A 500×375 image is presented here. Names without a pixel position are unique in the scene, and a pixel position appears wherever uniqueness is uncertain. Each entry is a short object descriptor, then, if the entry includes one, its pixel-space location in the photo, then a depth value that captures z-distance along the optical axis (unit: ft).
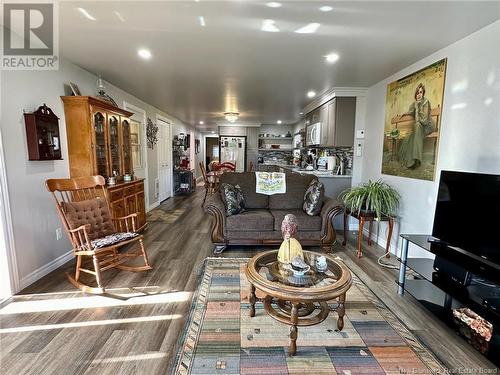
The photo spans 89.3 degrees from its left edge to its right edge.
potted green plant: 10.64
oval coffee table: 5.27
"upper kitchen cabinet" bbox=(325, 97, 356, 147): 14.15
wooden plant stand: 10.69
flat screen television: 5.93
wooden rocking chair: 7.93
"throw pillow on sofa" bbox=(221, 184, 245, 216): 11.23
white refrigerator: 31.94
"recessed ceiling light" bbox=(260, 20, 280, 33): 6.83
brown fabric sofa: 10.96
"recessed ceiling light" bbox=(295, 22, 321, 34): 6.99
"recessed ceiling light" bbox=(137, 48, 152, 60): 8.73
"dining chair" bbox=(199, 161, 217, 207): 20.74
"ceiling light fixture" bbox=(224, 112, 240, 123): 20.58
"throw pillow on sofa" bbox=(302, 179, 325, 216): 11.28
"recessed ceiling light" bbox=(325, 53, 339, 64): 9.10
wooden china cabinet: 10.00
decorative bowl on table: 5.96
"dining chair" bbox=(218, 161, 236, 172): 25.98
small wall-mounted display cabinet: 8.18
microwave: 16.57
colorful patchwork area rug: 5.14
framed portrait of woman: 9.07
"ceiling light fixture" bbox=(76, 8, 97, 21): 6.35
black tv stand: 5.51
